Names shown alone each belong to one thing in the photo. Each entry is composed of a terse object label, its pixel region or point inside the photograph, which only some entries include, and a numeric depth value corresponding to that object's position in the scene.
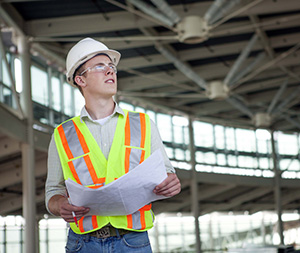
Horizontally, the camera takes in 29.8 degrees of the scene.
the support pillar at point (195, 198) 31.59
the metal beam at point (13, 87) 15.84
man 3.07
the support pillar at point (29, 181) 17.65
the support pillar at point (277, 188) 37.72
